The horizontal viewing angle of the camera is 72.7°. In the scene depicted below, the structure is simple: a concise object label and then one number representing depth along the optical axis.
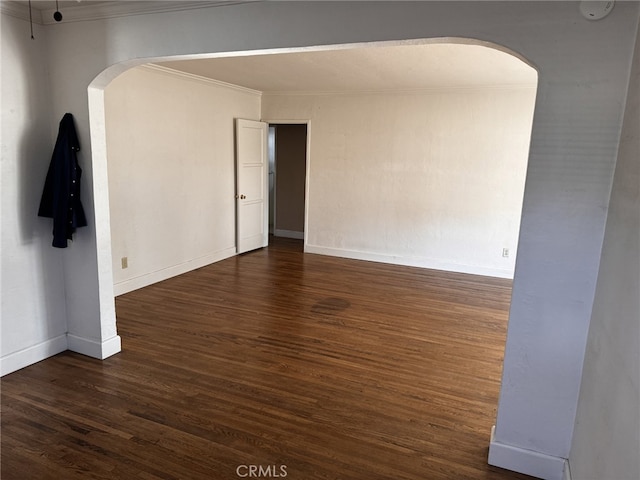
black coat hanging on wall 2.94
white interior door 6.30
